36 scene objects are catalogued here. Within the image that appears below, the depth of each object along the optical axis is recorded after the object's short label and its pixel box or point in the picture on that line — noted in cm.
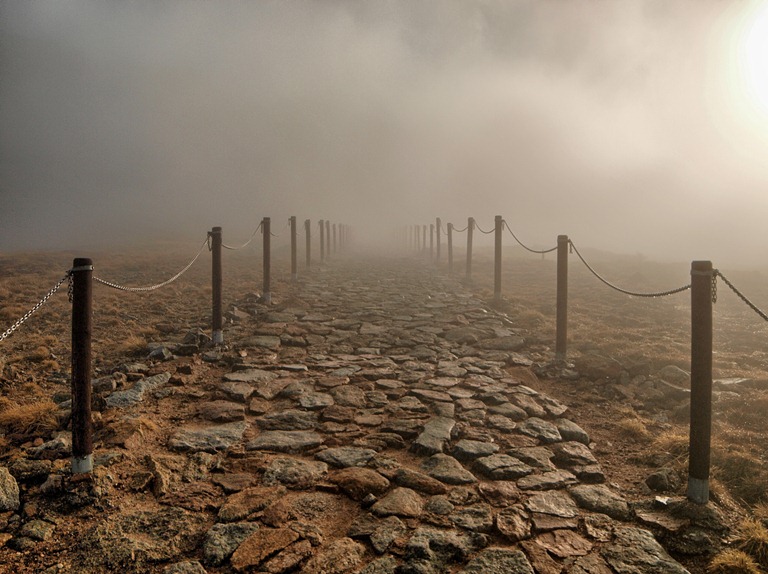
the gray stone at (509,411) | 463
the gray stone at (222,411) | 440
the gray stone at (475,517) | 283
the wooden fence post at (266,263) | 1007
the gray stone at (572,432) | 422
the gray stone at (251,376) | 548
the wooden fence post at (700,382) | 312
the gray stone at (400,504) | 295
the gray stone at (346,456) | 358
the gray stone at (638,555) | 250
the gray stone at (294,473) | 328
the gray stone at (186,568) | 239
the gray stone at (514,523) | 276
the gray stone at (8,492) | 279
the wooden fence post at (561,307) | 639
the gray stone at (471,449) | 378
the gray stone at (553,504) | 304
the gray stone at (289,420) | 426
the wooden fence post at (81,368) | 314
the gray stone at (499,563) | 246
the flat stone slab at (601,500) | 306
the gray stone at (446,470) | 341
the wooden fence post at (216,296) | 691
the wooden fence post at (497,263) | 1105
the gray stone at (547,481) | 336
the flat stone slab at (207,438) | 377
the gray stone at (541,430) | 419
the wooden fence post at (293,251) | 1441
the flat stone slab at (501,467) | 350
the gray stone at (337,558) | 243
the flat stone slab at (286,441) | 384
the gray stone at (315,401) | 474
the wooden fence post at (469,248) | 1504
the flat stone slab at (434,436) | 385
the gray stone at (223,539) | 251
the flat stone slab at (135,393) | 452
